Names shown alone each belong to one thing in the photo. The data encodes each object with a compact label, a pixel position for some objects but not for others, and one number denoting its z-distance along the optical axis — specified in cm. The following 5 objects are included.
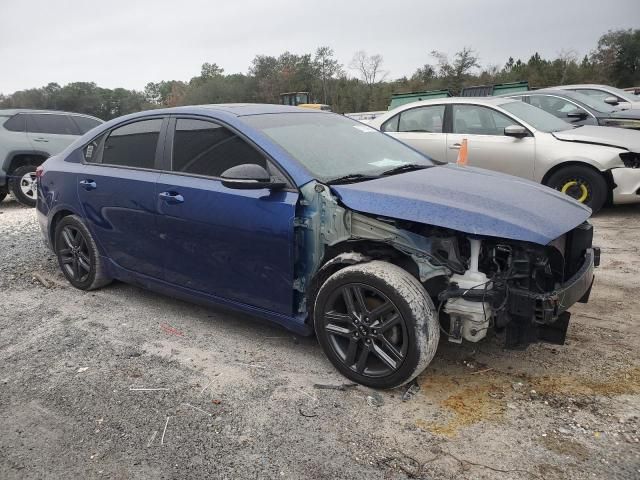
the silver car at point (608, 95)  1088
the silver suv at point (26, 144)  945
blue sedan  289
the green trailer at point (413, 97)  1600
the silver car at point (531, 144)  667
